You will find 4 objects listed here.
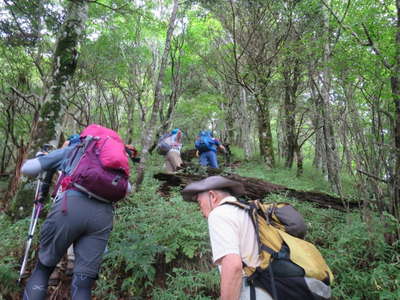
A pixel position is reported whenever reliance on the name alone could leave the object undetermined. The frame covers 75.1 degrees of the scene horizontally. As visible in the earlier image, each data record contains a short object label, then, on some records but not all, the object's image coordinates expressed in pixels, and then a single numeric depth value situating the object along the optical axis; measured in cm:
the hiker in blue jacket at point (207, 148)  876
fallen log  548
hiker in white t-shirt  157
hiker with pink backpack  240
